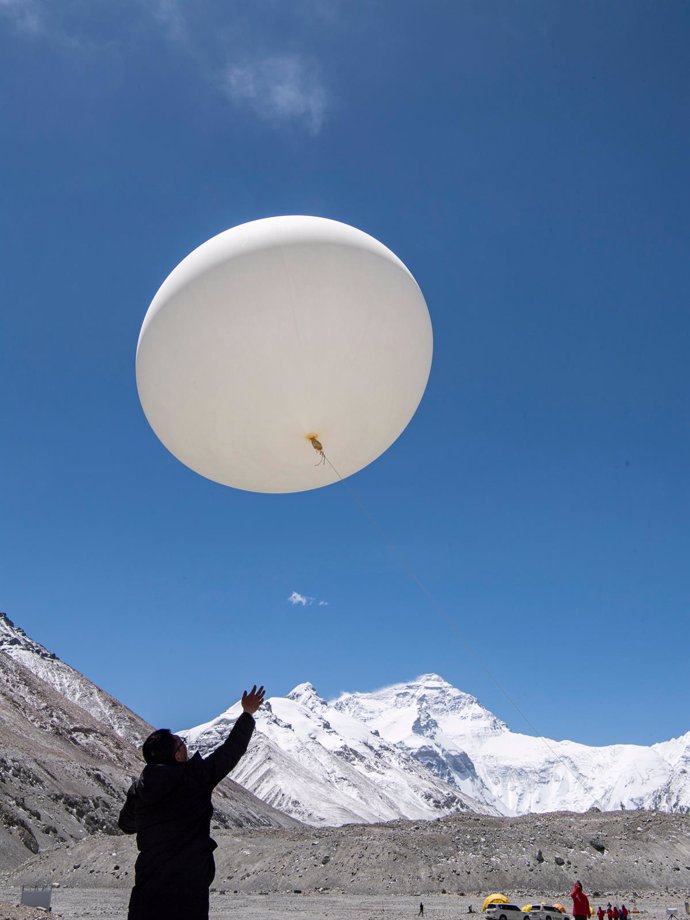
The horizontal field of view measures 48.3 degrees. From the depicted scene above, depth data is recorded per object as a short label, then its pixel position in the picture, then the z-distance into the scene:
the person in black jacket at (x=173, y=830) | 3.58
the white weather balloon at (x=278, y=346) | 8.54
